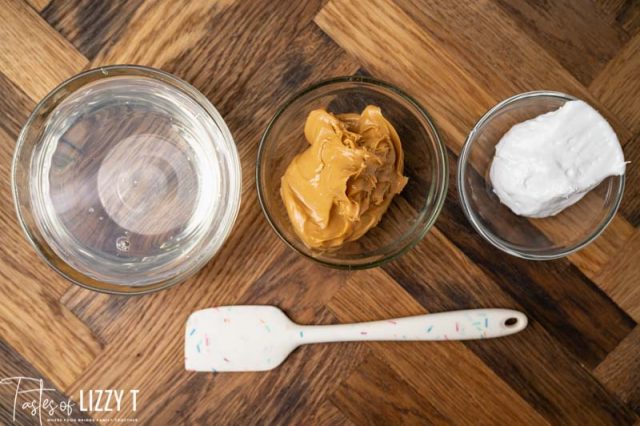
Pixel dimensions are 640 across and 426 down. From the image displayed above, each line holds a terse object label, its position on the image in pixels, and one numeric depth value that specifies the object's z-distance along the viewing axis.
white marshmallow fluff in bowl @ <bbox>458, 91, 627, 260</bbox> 0.81
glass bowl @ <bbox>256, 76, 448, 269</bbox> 0.84
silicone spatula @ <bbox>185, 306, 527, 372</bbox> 0.90
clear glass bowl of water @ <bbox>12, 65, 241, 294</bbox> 0.91
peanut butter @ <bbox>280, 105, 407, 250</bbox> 0.76
